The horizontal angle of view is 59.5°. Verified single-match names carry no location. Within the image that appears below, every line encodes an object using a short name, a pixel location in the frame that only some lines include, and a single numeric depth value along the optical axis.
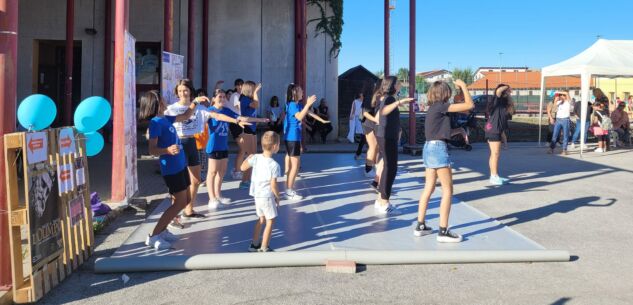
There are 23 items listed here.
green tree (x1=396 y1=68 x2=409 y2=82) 99.46
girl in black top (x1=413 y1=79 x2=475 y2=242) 5.46
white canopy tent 14.21
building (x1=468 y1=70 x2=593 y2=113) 48.05
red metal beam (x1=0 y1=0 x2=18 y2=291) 4.03
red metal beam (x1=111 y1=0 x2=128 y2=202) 7.00
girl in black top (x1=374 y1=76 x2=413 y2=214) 6.60
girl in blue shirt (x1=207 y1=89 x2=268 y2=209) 7.15
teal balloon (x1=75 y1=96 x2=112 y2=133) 5.48
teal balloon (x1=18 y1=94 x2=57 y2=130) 4.94
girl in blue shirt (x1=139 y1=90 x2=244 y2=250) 5.08
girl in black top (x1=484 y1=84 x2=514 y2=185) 9.36
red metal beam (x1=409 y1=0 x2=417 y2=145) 14.38
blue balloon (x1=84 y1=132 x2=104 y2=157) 5.98
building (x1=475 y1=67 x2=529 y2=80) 116.85
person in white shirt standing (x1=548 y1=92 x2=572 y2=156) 14.29
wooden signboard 3.88
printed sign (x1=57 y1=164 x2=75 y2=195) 4.49
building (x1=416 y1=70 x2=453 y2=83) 137.75
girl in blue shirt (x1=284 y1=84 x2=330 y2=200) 7.77
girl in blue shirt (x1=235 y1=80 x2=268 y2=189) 8.29
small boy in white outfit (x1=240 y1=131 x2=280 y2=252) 4.95
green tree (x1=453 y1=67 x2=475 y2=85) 96.56
